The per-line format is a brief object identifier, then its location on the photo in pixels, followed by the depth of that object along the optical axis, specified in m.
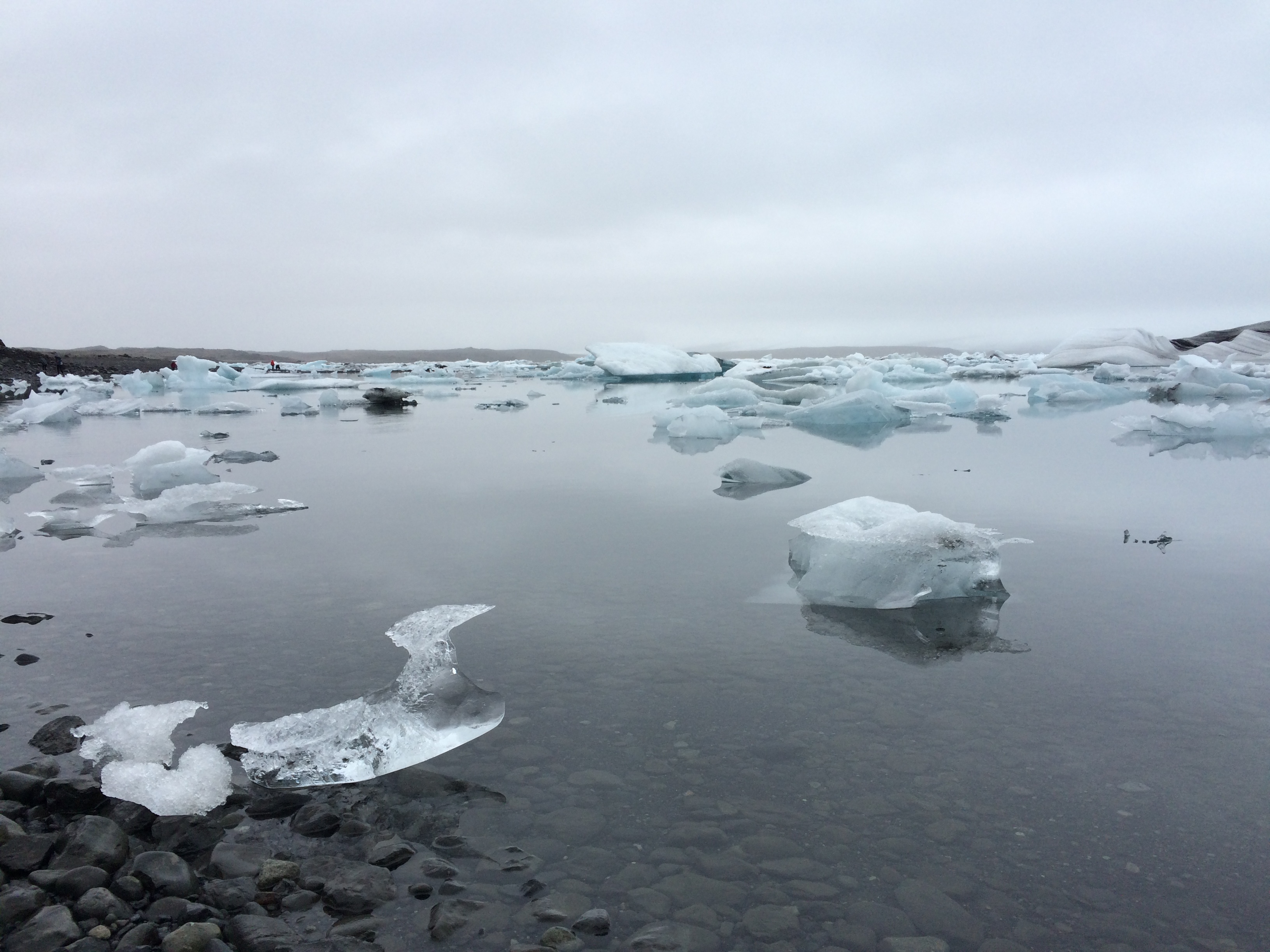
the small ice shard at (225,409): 13.77
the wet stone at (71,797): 1.81
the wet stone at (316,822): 1.75
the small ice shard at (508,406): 15.24
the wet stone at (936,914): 1.43
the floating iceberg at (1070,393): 16.91
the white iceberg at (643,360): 25.61
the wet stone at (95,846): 1.60
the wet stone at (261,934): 1.41
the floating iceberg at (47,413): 11.95
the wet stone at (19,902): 1.44
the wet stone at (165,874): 1.55
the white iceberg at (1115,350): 29.39
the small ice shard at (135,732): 1.98
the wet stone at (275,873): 1.58
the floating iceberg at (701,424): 9.70
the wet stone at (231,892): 1.52
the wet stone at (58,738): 2.04
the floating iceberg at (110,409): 13.48
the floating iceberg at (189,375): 22.02
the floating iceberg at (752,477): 5.98
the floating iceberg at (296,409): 13.52
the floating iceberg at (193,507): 4.88
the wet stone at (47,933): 1.37
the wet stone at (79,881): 1.52
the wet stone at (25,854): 1.58
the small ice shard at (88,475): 6.09
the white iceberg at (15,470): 6.44
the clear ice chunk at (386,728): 1.96
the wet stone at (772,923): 1.44
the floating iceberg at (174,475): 5.75
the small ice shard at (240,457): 7.56
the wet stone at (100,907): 1.46
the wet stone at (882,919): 1.44
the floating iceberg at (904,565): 3.23
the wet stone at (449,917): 1.44
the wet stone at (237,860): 1.60
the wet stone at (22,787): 1.80
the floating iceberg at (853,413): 11.57
